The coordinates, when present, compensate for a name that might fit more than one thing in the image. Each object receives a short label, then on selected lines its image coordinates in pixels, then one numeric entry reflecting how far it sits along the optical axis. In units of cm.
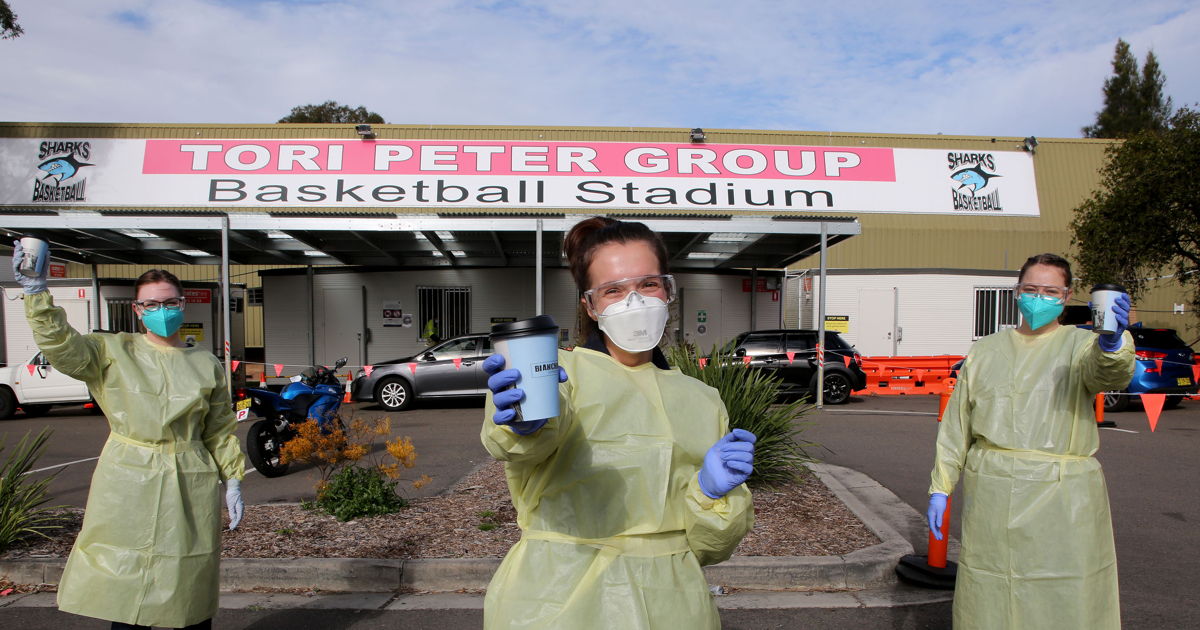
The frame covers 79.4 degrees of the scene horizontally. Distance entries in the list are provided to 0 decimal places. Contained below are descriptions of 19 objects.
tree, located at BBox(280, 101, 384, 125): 5141
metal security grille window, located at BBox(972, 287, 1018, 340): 1972
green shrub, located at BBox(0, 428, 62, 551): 500
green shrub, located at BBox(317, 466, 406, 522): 575
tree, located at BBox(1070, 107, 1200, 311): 1523
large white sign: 1397
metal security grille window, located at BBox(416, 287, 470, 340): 1831
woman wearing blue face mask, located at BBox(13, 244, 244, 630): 299
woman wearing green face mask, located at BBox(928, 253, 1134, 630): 280
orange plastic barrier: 1702
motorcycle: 812
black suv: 1456
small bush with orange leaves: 573
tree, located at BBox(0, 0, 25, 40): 1913
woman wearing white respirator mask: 165
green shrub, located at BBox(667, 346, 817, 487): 661
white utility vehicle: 1341
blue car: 1333
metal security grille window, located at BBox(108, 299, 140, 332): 1602
